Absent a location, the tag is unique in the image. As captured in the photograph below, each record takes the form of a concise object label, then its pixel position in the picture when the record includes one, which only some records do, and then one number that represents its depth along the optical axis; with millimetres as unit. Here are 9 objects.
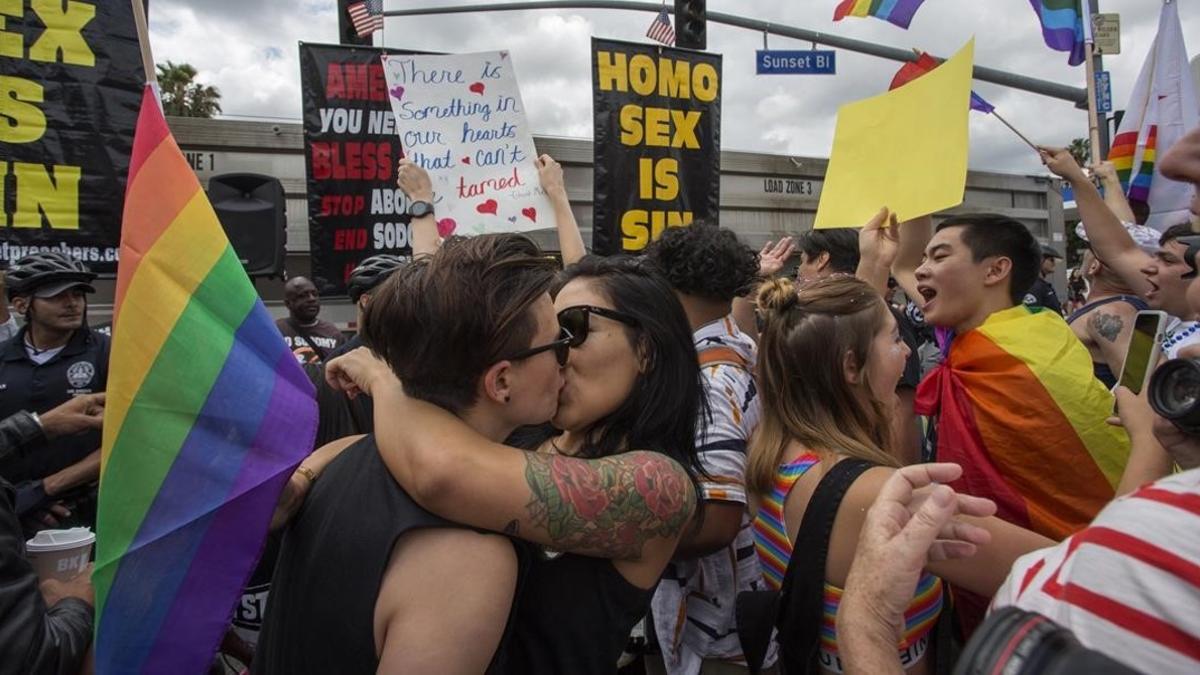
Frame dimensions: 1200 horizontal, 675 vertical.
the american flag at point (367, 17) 6090
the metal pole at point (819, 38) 9078
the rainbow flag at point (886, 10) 6191
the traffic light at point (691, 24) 7742
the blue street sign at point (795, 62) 8766
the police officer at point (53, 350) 3855
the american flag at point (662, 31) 7611
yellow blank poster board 2527
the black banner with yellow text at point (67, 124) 4980
